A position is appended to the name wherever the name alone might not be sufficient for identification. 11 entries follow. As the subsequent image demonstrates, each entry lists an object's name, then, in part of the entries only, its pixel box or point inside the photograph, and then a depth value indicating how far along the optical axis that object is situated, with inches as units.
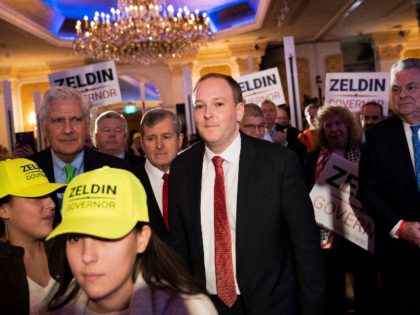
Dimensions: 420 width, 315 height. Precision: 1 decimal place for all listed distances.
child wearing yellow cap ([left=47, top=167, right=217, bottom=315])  51.4
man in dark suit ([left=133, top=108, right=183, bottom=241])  112.3
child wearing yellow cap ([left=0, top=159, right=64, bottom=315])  76.0
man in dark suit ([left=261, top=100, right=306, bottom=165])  202.4
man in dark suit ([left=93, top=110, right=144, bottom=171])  161.5
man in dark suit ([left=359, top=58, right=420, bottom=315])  105.4
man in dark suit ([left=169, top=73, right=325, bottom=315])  84.6
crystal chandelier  403.5
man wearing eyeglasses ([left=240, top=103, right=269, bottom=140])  144.1
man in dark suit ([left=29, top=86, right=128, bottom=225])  105.0
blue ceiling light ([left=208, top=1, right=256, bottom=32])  499.2
